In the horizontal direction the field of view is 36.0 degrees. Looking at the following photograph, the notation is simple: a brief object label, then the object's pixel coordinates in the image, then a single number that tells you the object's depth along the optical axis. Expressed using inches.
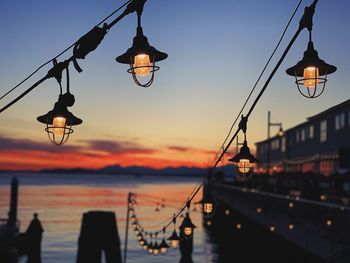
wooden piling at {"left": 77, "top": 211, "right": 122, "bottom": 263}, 473.0
